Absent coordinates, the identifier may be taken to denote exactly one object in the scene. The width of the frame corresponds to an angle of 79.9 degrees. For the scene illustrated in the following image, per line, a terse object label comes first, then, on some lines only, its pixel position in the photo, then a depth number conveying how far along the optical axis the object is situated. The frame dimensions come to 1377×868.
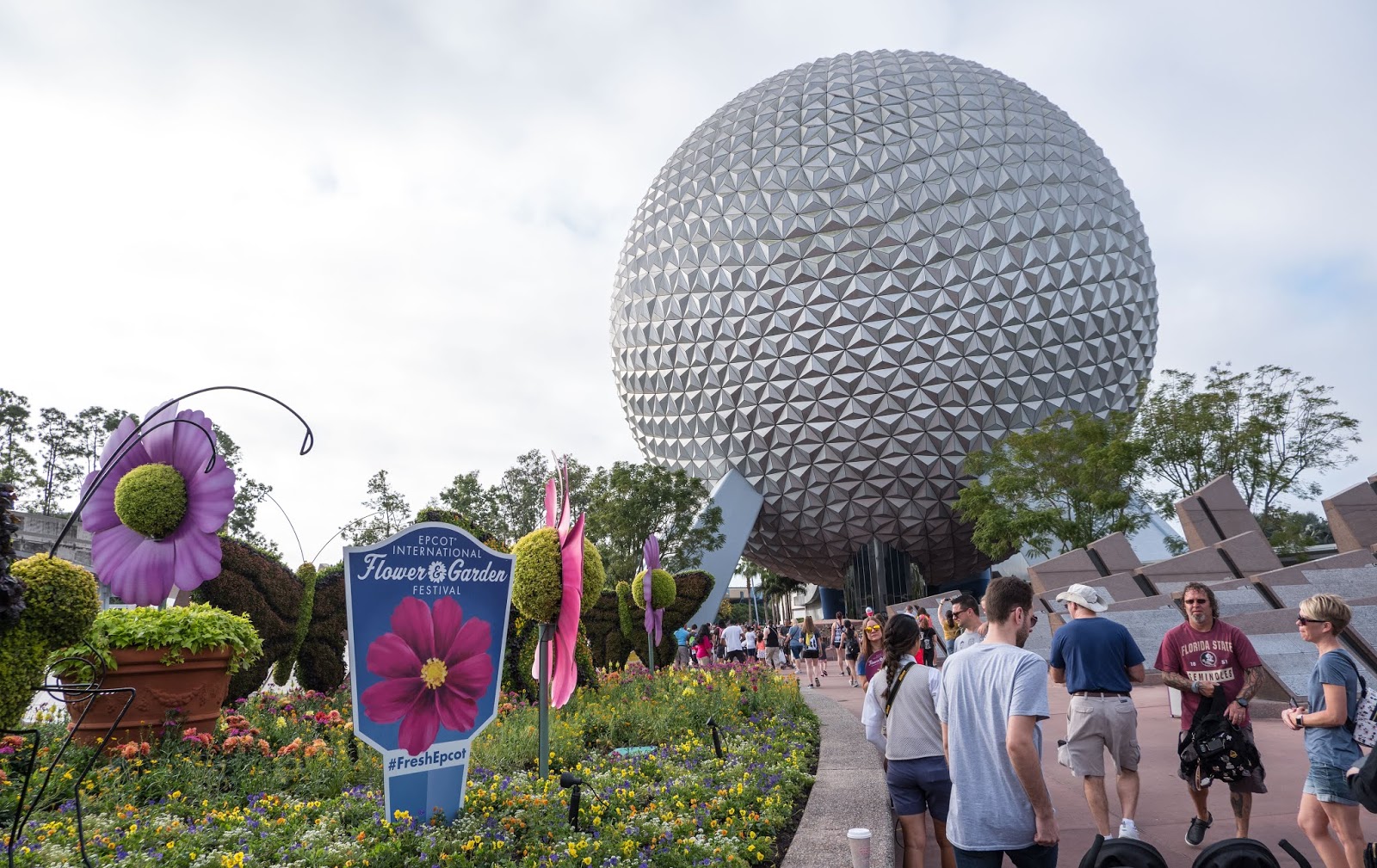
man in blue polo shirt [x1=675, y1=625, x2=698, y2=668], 21.66
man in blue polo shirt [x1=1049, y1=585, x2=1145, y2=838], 5.22
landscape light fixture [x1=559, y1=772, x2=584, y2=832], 4.49
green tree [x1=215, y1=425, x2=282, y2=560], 43.78
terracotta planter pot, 6.16
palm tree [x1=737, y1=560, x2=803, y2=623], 61.84
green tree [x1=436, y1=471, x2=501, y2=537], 35.97
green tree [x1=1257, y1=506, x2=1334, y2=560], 26.62
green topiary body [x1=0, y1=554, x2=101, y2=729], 3.25
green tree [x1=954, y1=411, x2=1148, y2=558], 24.45
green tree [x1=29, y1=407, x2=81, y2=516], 41.66
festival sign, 4.66
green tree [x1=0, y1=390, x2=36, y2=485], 39.59
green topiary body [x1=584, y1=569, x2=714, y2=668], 15.08
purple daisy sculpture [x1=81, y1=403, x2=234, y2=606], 5.88
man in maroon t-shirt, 5.27
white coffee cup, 3.92
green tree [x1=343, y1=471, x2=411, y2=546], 41.12
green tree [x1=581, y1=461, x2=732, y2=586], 28.70
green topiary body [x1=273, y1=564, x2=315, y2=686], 9.34
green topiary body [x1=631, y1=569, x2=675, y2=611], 14.82
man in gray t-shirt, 3.15
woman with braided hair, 4.42
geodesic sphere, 27.55
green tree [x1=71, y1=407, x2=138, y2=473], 43.09
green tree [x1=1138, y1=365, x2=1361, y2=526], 25.02
